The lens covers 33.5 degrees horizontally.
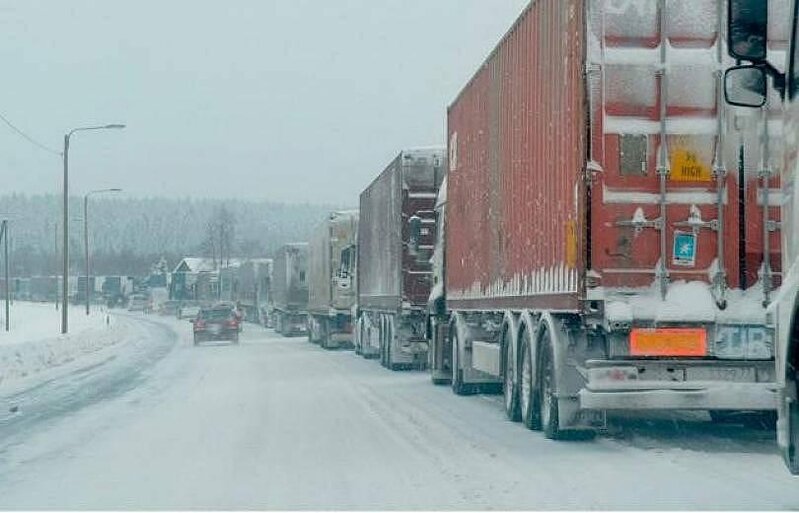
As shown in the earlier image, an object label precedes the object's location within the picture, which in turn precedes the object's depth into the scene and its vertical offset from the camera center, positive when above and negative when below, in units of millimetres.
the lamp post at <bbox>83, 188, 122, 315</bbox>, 66175 +3192
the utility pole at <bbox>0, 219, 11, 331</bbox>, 61750 +2356
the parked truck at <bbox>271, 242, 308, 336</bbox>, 51875 -170
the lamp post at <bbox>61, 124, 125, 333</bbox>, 43469 +1241
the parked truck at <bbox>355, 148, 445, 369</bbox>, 25891 +573
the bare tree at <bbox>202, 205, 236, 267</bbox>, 168525 +6058
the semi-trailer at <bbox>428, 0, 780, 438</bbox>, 11453 +592
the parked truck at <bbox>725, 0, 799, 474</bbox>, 7254 +950
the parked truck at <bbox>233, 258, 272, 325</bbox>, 70262 -278
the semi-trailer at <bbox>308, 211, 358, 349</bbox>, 38469 +201
